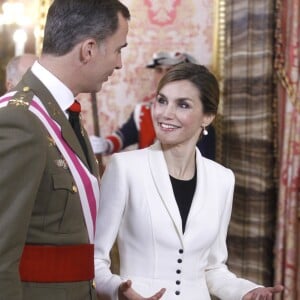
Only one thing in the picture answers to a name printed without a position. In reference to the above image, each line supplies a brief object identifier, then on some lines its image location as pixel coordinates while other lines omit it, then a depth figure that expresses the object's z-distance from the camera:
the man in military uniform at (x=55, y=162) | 2.21
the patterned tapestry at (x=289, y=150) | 5.99
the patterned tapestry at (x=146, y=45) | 6.48
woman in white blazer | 3.09
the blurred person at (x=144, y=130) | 6.08
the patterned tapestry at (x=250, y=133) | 6.04
